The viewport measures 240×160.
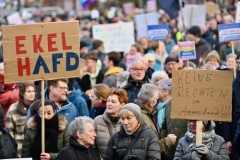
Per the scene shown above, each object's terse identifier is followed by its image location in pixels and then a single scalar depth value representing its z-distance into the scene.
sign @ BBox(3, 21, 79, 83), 9.86
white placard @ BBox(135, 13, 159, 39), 22.83
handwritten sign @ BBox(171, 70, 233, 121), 9.44
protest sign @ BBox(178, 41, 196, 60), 14.94
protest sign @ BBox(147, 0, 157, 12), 29.57
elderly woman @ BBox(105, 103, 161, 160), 9.54
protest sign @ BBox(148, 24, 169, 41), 17.08
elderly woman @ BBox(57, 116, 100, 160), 9.22
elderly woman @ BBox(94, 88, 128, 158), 10.41
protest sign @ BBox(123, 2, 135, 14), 35.25
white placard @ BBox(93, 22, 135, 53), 21.27
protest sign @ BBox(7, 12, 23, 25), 24.73
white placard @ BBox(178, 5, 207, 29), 23.27
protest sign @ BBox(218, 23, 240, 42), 13.84
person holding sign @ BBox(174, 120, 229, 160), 9.26
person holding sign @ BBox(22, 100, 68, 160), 10.13
